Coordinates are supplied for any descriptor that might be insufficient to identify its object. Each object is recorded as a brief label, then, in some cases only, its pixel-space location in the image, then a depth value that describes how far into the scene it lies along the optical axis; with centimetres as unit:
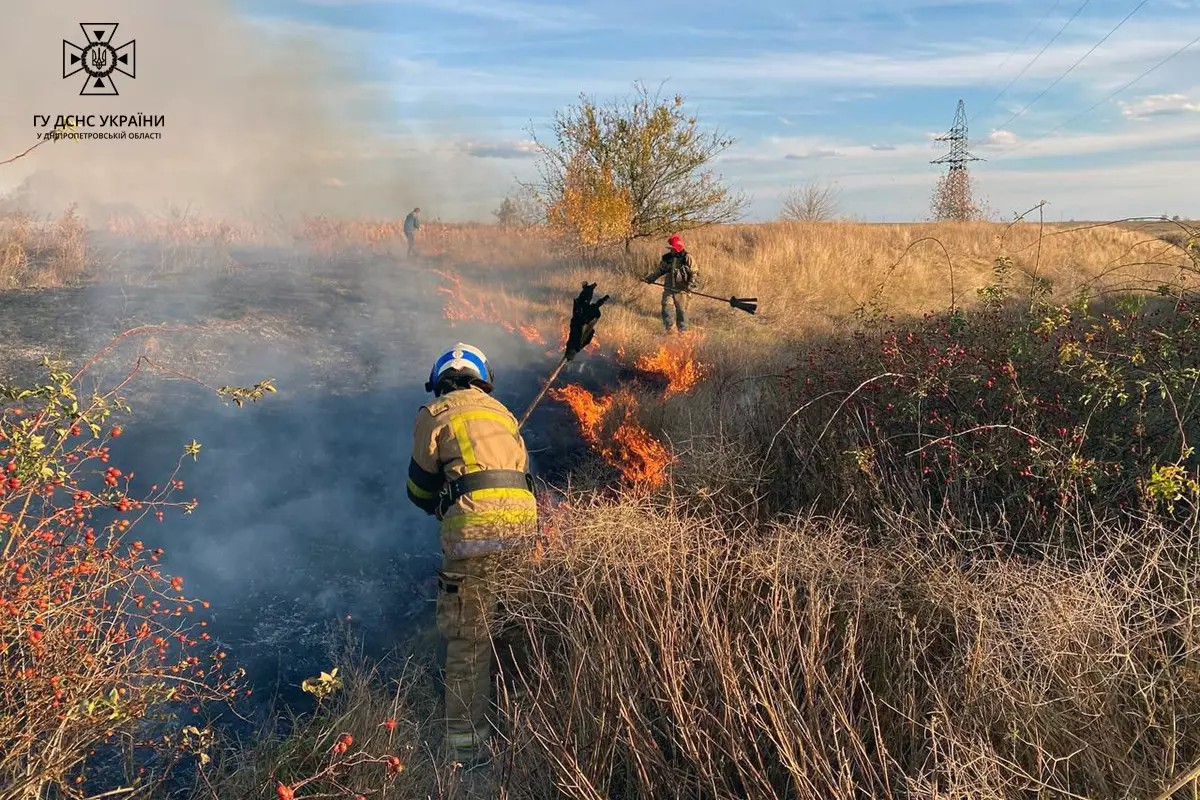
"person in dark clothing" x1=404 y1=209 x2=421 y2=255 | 1667
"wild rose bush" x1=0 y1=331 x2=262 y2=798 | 260
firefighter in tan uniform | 441
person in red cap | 1233
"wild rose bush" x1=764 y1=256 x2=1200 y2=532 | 449
